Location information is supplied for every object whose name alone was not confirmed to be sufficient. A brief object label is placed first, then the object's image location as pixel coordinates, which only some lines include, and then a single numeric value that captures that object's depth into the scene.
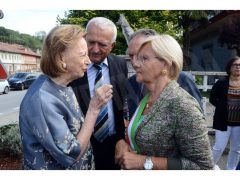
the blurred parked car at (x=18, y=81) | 19.34
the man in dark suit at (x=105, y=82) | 1.95
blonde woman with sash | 1.18
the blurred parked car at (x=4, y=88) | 16.04
